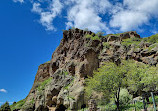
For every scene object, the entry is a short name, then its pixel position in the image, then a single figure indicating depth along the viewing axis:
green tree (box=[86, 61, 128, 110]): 20.72
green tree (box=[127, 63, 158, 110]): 17.45
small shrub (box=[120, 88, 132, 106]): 26.02
